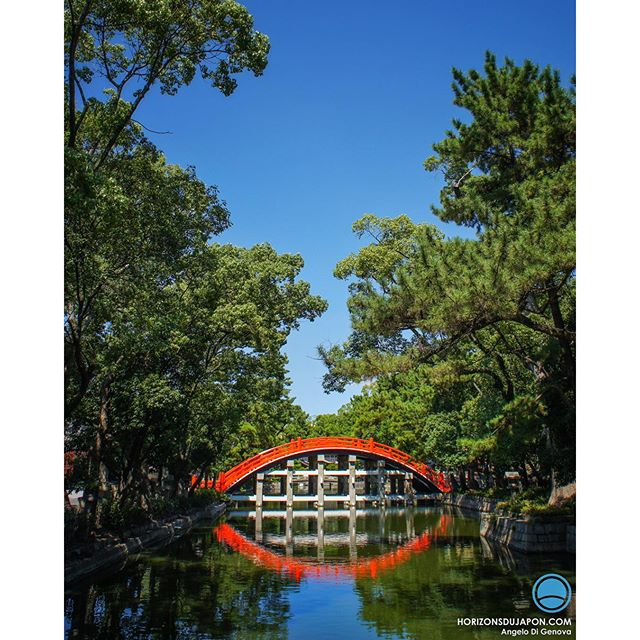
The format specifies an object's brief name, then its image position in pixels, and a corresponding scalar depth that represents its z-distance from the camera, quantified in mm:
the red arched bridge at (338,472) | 34719
